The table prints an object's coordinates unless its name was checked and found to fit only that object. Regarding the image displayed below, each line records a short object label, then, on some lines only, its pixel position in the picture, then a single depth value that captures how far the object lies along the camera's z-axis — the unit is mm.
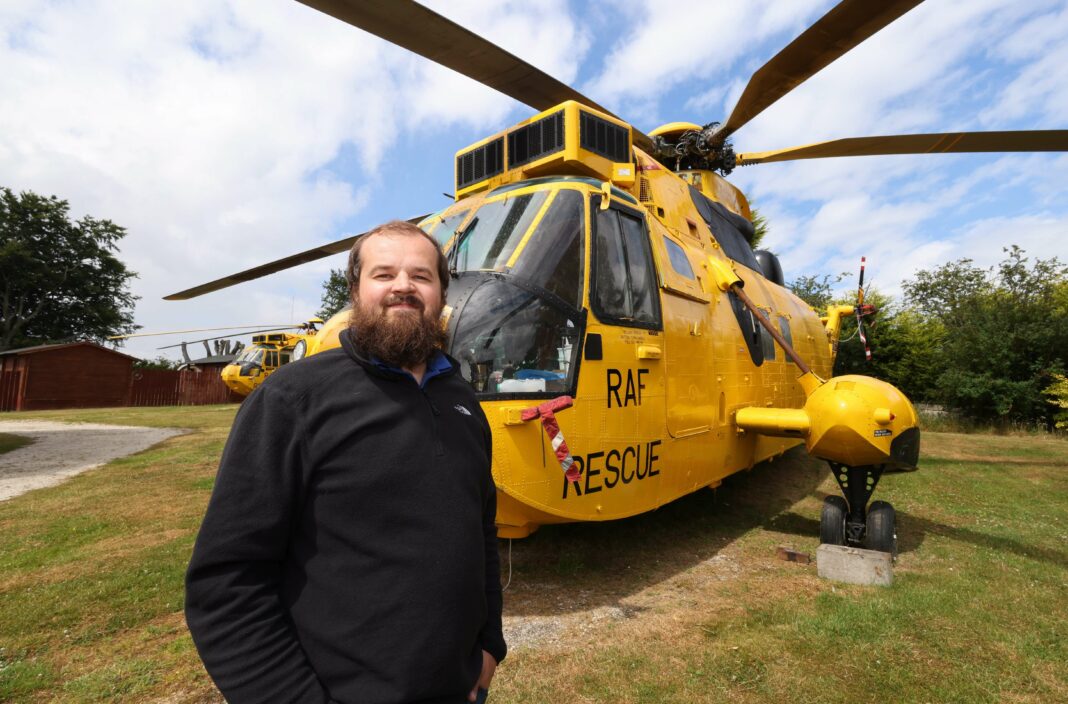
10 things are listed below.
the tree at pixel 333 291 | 49403
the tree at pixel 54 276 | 37188
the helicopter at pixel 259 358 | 23234
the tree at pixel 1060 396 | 16359
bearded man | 1214
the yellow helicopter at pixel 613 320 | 3668
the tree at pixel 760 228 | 27988
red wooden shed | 26969
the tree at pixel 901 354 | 21328
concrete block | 4633
